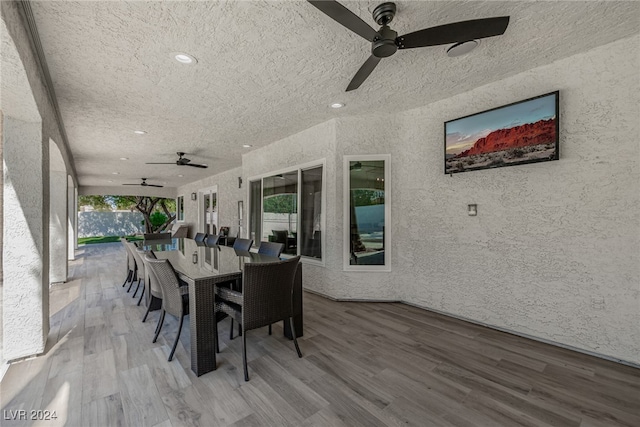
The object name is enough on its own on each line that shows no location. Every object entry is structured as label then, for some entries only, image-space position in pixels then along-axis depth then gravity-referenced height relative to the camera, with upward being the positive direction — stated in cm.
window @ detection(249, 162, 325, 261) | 418 +5
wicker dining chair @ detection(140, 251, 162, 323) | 256 -77
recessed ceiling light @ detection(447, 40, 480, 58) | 212 +137
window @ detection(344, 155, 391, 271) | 370 +1
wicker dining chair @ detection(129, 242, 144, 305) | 321 -65
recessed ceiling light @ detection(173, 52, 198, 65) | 220 +134
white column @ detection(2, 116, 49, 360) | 225 -26
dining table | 206 -62
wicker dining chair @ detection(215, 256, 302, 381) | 204 -71
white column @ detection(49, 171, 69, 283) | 464 -41
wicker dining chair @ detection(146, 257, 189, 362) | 220 -70
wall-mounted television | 244 +80
